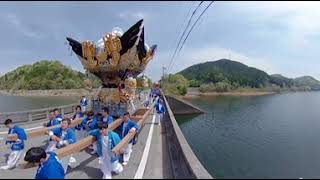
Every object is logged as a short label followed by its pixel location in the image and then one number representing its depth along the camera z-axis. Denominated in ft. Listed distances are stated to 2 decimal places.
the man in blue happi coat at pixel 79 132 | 22.41
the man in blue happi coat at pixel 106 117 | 19.24
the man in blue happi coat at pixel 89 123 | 19.87
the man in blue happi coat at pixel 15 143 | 16.78
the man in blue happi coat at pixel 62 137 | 15.99
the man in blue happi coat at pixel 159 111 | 32.16
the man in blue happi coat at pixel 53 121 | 21.91
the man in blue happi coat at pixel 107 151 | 13.64
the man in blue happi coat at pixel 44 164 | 10.65
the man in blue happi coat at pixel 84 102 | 39.77
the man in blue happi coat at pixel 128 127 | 17.10
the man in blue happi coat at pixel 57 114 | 22.29
